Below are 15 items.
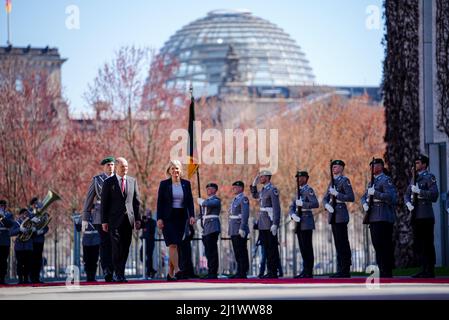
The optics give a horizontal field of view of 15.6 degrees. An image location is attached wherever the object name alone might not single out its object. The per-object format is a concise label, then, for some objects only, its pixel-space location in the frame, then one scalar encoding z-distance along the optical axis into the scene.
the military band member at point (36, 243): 35.28
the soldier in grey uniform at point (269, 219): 31.70
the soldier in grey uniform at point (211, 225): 32.71
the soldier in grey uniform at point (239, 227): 32.94
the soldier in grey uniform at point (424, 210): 27.94
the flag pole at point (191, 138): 35.88
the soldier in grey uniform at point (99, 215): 29.88
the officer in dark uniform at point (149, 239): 39.47
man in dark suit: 28.92
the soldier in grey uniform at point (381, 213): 28.50
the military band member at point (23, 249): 34.88
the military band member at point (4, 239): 34.19
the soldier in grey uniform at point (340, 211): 29.77
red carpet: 26.84
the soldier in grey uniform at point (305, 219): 31.27
